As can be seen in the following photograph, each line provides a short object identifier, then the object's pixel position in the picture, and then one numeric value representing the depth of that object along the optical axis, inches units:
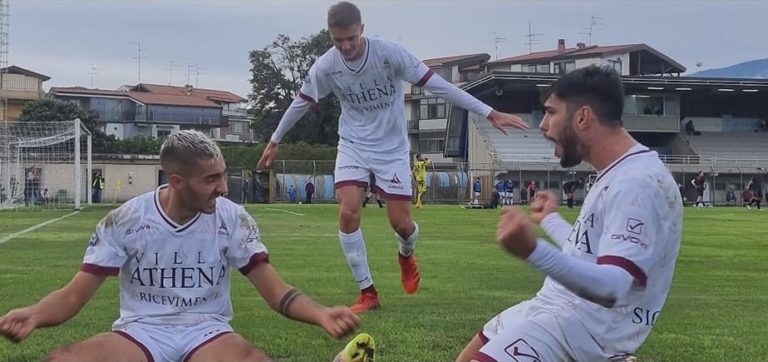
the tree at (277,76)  3609.7
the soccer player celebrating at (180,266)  177.6
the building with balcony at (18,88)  3609.5
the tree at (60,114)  3257.9
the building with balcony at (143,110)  4035.4
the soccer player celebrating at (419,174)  1674.5
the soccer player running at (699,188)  2111.2
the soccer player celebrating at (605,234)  138.6
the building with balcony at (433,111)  3679.4
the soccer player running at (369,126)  319.6
